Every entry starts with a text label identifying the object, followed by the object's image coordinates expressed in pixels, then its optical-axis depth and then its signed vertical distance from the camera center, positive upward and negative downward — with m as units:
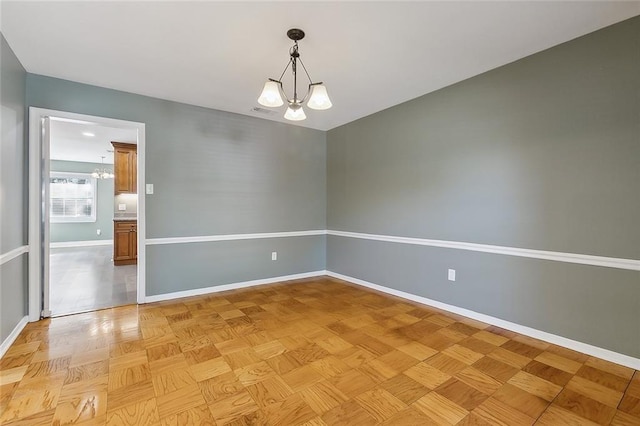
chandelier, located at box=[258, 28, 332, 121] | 2.13 +0.85
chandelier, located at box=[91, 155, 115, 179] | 7.82 +1.00
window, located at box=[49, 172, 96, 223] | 8.22 +0.37
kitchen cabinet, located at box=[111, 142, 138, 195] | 5.85 +0.87
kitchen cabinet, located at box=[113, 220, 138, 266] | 5.77 -0.65
